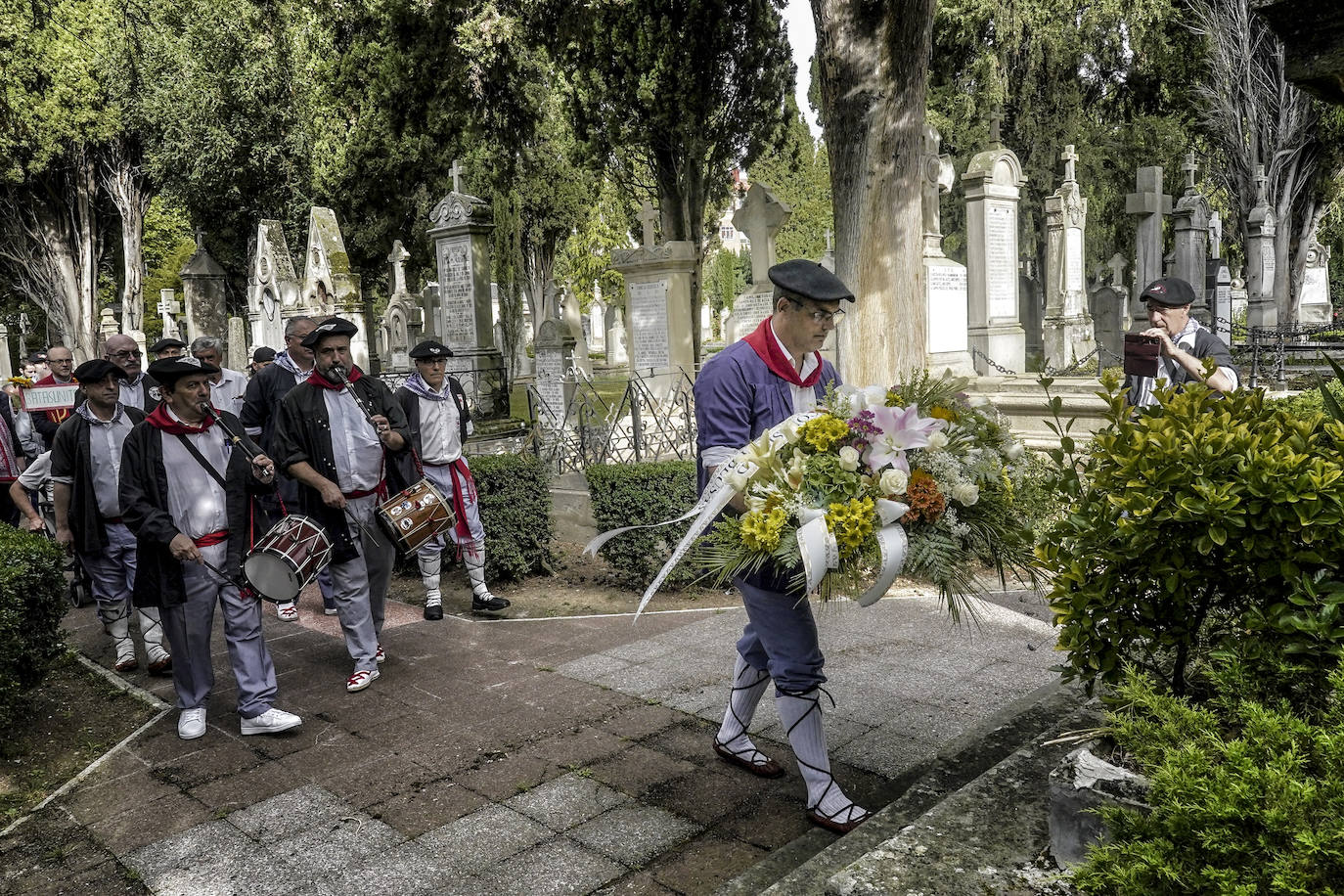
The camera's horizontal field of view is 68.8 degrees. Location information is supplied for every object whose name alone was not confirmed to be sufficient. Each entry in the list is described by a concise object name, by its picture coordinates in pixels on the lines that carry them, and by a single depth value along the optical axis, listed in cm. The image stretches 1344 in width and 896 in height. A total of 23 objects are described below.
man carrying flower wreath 363
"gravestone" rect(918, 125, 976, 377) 1405
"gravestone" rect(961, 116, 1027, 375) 1722
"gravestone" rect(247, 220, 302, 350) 1739
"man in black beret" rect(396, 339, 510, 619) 745
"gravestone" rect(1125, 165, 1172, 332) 2203
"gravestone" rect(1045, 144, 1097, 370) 2130
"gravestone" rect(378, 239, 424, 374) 2284
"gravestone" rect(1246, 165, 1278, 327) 2417
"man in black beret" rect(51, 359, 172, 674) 621
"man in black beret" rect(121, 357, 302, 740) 509
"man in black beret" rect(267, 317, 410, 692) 564
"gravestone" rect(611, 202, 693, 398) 1614
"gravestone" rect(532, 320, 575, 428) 1515
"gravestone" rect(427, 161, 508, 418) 1291
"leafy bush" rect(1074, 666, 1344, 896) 173
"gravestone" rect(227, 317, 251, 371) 2478
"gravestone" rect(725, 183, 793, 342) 1772
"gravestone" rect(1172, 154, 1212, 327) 2191
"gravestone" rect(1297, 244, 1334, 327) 3056
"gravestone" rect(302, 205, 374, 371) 1608
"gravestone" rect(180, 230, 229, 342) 2255
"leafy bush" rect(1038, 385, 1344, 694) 221
